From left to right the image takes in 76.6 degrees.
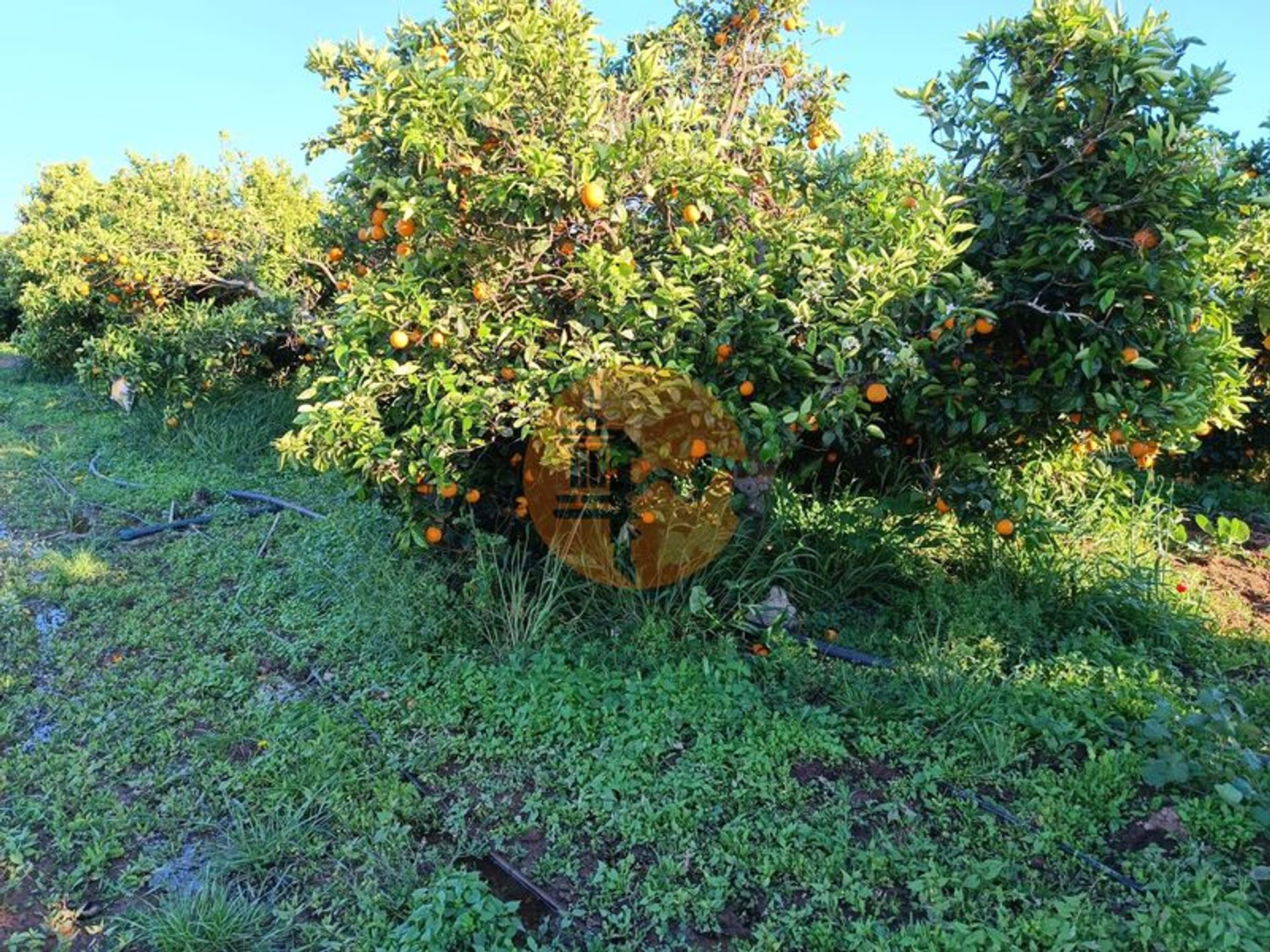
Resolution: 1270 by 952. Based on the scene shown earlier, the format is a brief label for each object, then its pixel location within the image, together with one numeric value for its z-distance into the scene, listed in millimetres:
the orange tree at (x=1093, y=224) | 2445
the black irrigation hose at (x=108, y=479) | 5438
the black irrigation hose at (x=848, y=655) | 2939
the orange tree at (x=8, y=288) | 12023
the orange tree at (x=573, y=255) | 2537
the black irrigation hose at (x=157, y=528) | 4570
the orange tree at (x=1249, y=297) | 3158
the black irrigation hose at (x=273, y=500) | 4691
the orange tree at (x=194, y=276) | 6059
